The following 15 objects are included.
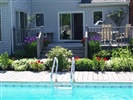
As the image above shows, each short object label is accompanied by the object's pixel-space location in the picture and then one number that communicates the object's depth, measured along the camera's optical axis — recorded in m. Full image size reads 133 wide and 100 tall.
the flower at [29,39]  15.24
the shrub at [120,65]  11.30
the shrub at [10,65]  12.02
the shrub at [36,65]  11.62
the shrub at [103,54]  14.06
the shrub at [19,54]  14.58
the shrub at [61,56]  11.52
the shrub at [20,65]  11.75
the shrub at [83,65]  11.52
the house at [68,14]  19.36
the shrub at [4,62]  11.84
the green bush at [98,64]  11.28
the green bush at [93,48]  14.30
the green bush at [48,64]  11.60
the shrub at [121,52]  13.20
